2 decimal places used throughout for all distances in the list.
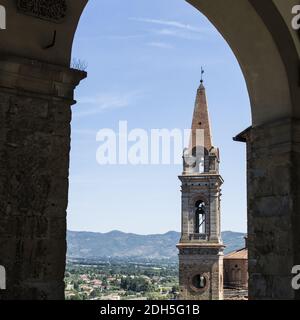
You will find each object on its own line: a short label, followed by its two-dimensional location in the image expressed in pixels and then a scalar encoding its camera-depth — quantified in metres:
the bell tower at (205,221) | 39.62
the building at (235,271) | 48.91
